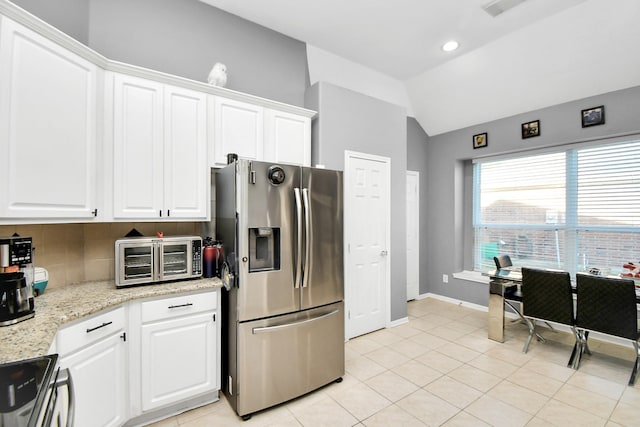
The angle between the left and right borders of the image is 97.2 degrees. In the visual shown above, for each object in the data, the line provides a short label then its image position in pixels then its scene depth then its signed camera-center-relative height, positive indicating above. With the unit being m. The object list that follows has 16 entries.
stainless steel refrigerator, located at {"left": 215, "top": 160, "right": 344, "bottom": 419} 2.05 -0.49
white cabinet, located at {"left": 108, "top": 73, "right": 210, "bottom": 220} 2.07 +0.52
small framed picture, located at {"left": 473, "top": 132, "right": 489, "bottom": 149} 4.29 +1.18
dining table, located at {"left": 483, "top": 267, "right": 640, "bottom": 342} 3.26 -0.94
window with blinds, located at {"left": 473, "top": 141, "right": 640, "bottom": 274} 3.25 +0.11
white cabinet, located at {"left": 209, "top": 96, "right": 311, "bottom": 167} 2.49 +0.81
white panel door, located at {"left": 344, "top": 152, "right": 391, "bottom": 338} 3.36 -0.30
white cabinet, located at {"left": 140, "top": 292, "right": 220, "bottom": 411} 1.94 -0.94
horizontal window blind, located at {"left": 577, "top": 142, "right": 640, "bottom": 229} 3.20 +0.37
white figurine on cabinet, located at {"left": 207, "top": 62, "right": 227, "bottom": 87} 2.53 +1.27
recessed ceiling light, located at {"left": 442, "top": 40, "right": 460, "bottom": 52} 3.35 +2.08
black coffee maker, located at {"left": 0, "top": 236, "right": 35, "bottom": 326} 1.38 -0.32
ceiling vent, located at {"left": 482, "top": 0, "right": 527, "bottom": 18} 2.67 +2.04
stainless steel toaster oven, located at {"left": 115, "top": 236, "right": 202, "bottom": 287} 2.02 -0.32
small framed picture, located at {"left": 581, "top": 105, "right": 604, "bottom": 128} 3.24 +1.18
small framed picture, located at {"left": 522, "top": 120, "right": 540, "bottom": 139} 3.75 +1.19
